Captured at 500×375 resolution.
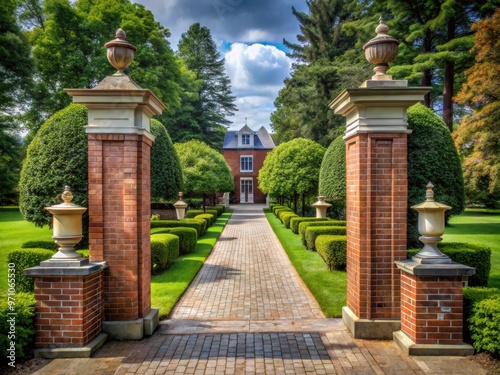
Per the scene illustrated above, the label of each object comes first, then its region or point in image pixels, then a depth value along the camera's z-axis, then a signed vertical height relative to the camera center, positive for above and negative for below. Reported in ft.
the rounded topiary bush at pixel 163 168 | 49.98 +3.15
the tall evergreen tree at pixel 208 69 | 153.38 +53.67
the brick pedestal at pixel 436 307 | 14.05 -4.71
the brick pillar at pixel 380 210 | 15.64 -0.93
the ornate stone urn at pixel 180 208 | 60.90 -3.09
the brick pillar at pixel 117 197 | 15.56 -0.29
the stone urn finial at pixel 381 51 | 15.67 +6.18
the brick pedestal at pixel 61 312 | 13.94 -4.79
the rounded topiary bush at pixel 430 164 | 24.54 +1.71
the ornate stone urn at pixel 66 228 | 14.40 -1.54
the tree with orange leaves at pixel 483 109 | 50.60 +12.01
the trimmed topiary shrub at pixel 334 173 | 46.43 +2.15
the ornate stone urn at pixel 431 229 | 14.37 -1.67
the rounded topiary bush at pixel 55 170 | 25.53 +1.55
